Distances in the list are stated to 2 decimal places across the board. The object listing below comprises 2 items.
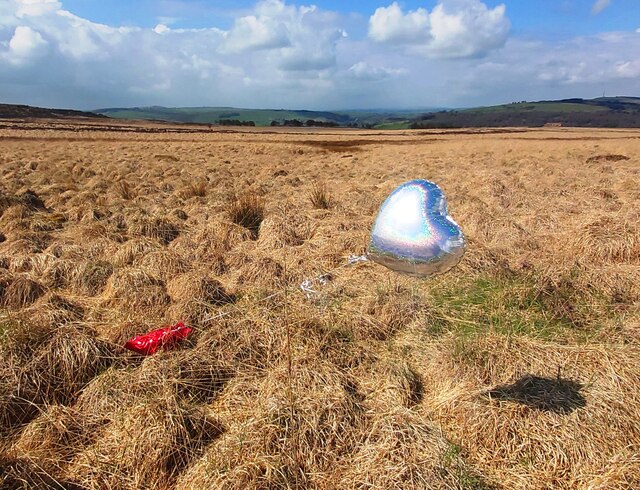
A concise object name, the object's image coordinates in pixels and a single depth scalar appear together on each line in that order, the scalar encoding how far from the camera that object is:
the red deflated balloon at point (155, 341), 4.31
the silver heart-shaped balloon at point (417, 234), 2.88
